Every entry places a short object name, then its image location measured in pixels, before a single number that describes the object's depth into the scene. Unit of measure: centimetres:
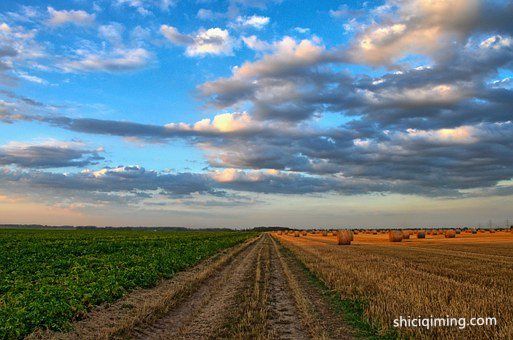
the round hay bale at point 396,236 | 5553
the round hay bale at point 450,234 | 6806
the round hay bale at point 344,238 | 4791
